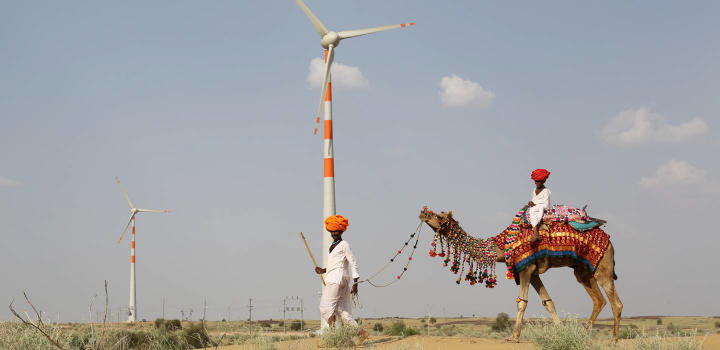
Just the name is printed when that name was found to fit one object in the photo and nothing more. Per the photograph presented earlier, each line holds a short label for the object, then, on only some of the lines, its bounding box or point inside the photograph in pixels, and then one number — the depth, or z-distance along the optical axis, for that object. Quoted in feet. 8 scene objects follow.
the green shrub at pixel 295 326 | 163.95
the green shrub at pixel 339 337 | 41.63
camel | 45.57
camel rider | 45.37
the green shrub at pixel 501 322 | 114.73
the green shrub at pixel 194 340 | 71.33
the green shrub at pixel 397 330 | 74.89
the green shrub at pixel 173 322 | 109.34
